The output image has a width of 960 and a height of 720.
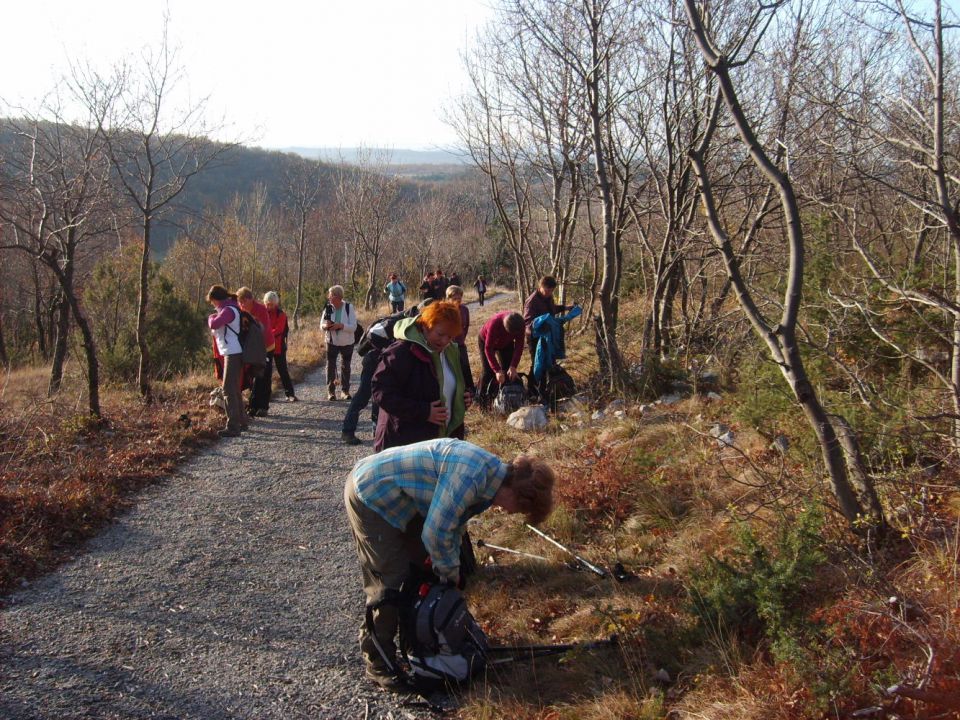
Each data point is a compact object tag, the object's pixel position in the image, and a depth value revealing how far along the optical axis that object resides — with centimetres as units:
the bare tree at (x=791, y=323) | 355
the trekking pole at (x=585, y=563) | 460
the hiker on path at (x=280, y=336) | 1037
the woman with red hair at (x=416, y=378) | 453
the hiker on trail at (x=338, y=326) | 1016
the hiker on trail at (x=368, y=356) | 621
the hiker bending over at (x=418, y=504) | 318
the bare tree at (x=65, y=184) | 885
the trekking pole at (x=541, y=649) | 379
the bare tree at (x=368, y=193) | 3175
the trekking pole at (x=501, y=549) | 499
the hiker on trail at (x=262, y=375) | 958
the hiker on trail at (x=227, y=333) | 849
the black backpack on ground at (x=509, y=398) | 866
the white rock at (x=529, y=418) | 811
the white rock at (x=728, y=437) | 626
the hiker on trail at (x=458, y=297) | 877
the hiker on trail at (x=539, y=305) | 913
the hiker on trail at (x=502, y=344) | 829
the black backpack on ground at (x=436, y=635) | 352
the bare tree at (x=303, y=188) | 2577
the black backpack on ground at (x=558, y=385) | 892
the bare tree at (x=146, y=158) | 1091
